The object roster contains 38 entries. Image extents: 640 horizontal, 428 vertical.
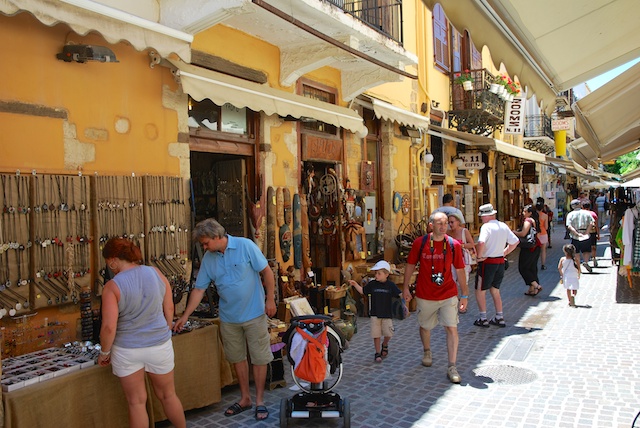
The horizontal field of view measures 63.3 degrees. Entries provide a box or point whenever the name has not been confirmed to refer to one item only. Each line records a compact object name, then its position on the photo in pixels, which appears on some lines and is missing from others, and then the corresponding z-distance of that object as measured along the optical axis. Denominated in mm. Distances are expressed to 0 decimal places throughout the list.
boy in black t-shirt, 6035
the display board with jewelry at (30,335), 4258
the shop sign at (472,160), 14468
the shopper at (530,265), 9844
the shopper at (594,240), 12562
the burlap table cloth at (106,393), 3500
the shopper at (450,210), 8076
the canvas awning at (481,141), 11614
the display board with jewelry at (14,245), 4230
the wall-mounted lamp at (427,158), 11812
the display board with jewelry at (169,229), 5441
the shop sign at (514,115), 14703
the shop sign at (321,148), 8008
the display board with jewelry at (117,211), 4938
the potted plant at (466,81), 13664
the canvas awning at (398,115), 8836
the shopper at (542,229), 11781
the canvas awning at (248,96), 5508
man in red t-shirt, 5543
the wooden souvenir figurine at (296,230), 7641
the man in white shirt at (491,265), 7598
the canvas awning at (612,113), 5836
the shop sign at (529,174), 21016
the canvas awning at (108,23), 3999
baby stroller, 4184
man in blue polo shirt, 4582
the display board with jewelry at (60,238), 4465
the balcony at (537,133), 23031
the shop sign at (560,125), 22092
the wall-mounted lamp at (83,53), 4645
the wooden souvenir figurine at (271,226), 7160
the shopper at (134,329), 3666
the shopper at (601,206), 18719
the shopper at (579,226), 11477
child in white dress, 8594
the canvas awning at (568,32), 2576
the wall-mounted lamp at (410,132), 10976
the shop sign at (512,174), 19344
